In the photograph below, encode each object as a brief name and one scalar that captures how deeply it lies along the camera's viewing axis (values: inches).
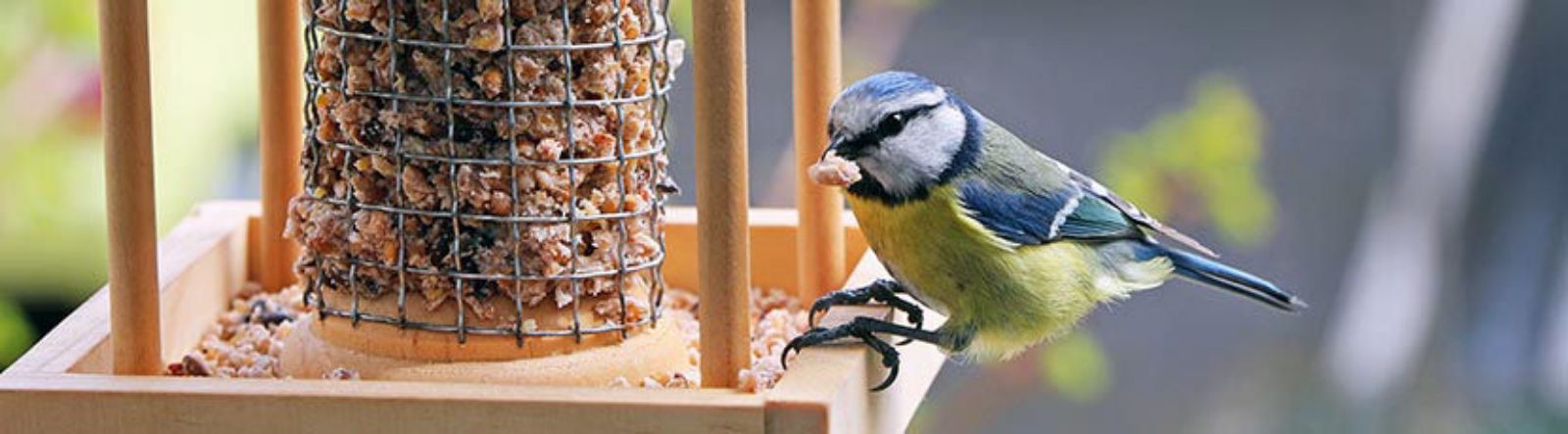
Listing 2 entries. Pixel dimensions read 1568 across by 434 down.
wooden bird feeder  98.6
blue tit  101.4
